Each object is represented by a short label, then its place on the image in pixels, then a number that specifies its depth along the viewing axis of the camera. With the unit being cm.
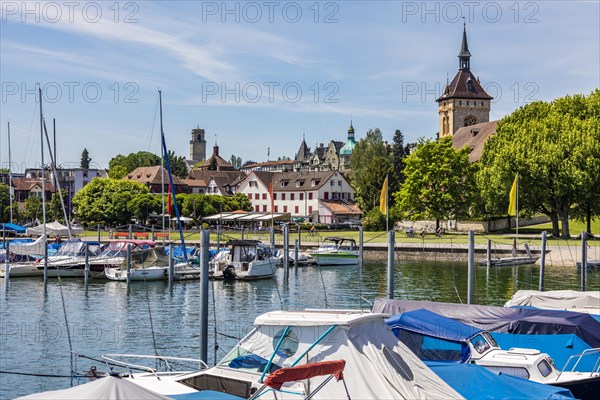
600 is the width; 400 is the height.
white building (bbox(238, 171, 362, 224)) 13850
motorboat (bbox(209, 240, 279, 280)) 5753
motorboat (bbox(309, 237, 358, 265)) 7206
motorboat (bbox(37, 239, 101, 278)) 5938
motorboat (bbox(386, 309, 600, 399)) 2048
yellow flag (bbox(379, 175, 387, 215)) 6507
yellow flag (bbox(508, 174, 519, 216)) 7444
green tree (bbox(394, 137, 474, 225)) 9775
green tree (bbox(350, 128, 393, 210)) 12444
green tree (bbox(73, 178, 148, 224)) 12225
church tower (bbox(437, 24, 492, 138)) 15938
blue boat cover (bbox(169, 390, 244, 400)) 1515
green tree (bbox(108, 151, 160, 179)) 19662
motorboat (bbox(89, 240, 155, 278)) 5916
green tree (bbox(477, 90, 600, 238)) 8344
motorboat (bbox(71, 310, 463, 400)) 1546
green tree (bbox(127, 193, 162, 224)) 12200
